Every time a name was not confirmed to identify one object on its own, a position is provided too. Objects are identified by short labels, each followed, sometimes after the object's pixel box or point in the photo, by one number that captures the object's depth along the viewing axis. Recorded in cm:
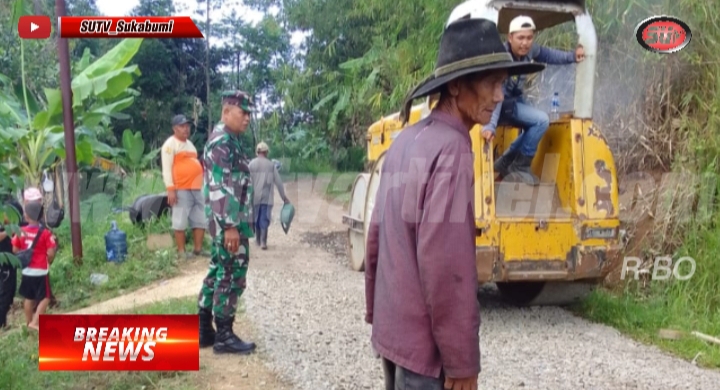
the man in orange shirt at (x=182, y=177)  801
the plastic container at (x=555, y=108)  562
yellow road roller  500
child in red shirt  571
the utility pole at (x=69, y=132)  699
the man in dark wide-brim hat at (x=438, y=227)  198
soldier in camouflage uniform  418
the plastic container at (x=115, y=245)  817
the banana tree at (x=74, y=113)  763
